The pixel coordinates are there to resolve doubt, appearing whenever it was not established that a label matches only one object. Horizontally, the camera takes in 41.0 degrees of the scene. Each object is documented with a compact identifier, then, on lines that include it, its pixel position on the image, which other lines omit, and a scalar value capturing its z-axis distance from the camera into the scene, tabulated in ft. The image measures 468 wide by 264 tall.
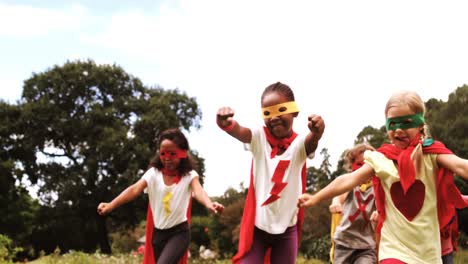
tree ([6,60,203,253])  119.65
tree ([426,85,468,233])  81.30
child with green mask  13.47
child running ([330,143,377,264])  24.36
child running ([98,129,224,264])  21.86
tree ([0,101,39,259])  115.96
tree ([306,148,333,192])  134.31
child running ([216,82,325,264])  16.03
